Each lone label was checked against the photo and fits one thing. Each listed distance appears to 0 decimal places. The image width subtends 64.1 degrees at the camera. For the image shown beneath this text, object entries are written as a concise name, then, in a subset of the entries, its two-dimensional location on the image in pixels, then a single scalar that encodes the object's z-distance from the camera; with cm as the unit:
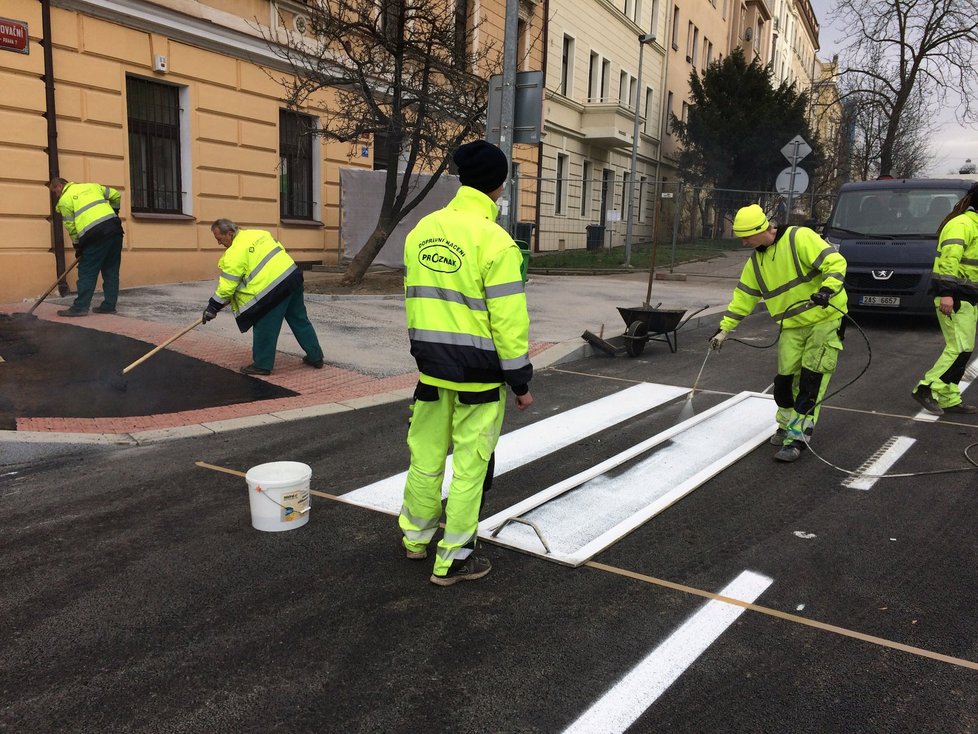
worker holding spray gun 541
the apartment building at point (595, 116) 2597
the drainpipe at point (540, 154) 2464
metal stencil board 410
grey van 1124
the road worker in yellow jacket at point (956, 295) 660
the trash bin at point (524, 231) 2146
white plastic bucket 405
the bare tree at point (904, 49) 2252
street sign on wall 1037
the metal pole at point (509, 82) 971
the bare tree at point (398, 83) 1267
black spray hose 519
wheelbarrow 921
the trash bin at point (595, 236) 2809
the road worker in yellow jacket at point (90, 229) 955
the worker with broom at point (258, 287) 726
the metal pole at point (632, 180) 2175
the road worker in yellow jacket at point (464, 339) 336
